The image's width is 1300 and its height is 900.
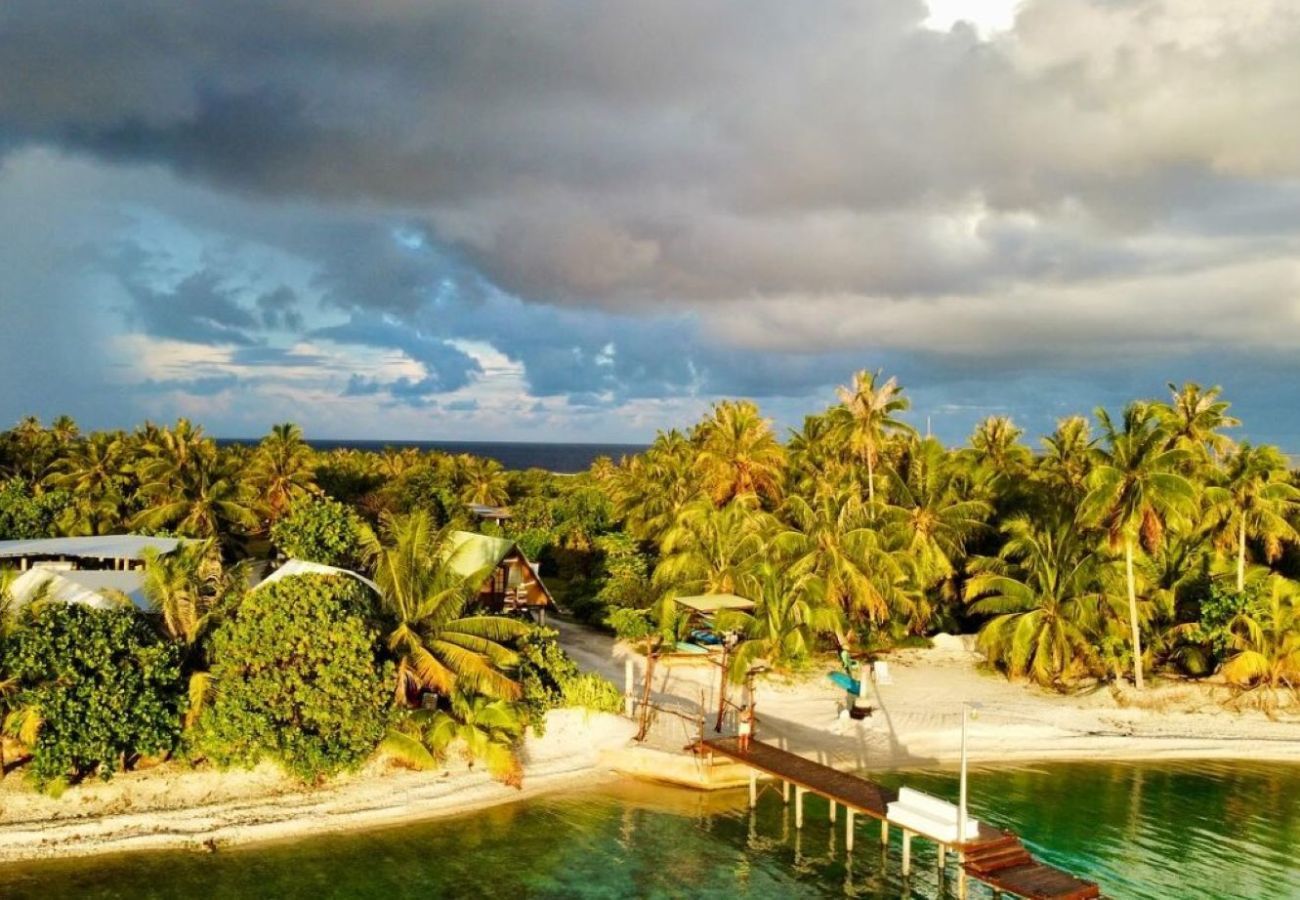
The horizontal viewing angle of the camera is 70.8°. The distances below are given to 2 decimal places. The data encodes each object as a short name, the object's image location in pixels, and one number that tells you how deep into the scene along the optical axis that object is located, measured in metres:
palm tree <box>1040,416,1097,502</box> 39.75
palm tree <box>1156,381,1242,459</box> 33.02
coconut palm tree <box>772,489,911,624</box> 32.12
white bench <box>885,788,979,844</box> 17.92
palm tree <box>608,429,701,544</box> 45.59
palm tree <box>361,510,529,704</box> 23.00
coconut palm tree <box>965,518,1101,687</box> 30.52
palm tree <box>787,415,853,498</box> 41.97
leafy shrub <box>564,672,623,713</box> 25.83
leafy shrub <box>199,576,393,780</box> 20.50
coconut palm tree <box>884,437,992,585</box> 35.09
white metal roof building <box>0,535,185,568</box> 31.37
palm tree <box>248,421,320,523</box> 47.41
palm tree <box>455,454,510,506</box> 69.88
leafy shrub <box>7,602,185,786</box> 19.39
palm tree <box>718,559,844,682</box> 30.44
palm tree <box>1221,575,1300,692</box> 28.91
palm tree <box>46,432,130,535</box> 39.94
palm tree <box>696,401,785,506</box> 43.16
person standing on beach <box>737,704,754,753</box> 23.15
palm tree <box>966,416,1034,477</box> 45.22
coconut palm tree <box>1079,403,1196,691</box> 27.22
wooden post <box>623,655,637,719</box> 26.83
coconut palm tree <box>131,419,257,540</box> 40.90
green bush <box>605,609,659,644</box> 34.88
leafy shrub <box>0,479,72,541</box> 37.94
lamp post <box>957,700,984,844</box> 17.66
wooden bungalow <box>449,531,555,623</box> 33.00
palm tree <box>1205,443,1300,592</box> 31.42
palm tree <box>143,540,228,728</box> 20.98
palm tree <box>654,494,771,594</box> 34.25
